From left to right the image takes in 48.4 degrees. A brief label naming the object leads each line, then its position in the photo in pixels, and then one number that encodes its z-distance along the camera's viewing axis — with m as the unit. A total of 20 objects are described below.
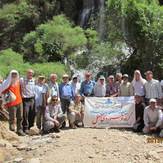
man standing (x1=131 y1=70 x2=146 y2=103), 6.09
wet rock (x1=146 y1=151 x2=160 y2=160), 4.00
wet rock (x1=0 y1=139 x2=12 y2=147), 4.48
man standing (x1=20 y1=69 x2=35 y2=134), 5.66
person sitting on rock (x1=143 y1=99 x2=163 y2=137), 5.29
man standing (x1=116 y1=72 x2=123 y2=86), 6.44
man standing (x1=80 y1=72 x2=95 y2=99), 6.45
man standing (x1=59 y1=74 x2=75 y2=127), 6.32
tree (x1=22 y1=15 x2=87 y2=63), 16.91
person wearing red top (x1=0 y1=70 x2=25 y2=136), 5.30
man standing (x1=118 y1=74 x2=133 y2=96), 6.22
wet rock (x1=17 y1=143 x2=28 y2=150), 4.61
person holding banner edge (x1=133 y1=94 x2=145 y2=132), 5.74
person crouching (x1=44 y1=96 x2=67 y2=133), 5.59
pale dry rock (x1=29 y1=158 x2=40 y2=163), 3.97
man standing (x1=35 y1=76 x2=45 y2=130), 6.34
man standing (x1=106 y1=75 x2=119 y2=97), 6.46
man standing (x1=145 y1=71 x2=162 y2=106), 5.86
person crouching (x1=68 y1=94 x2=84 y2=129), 6.04
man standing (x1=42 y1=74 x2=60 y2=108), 6.00
